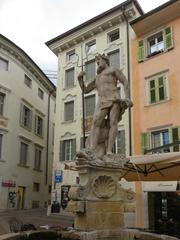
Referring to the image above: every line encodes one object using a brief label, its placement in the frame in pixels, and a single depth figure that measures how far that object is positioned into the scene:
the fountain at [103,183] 3.98
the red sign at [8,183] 17.58
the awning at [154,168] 5.29
